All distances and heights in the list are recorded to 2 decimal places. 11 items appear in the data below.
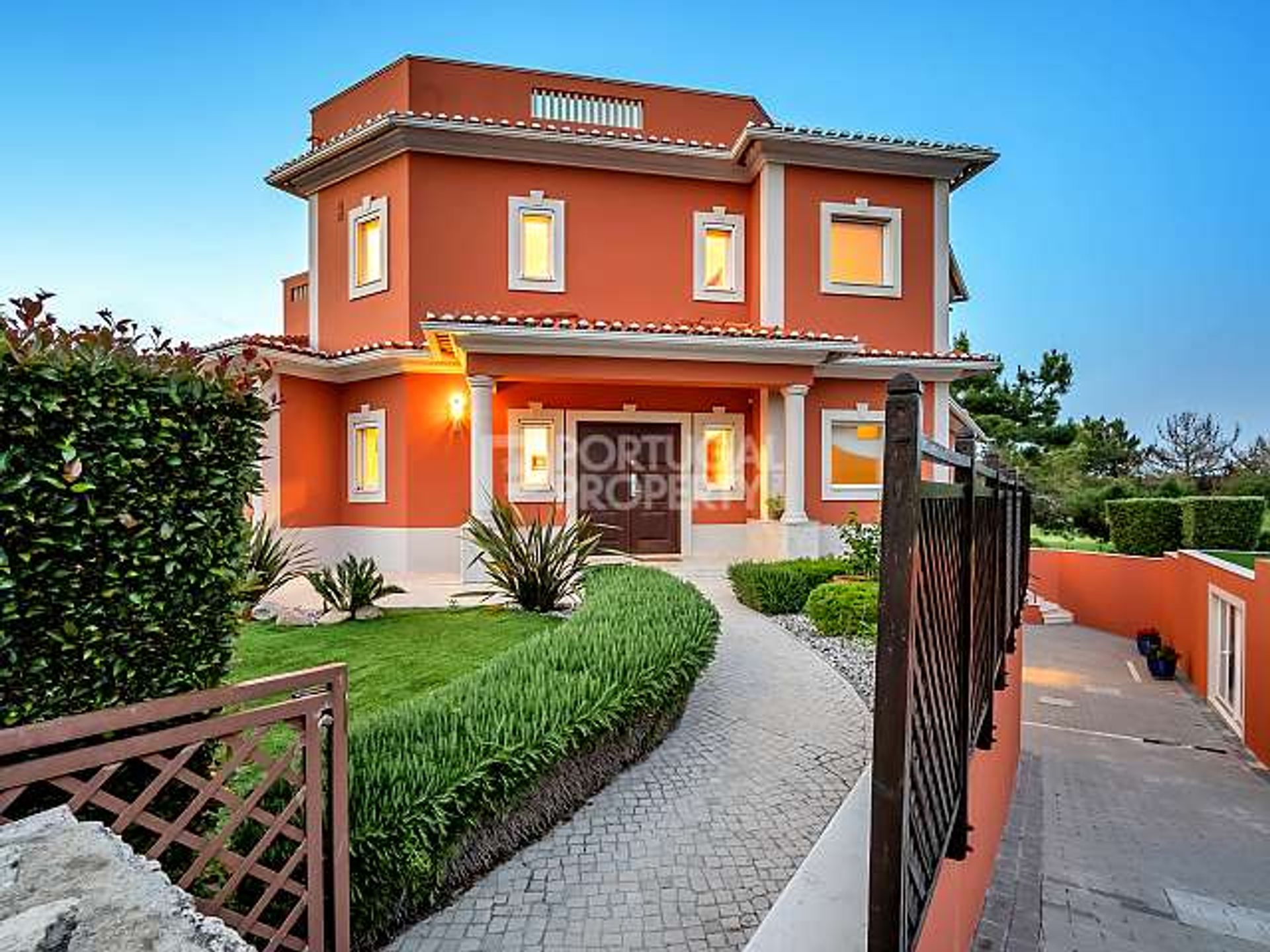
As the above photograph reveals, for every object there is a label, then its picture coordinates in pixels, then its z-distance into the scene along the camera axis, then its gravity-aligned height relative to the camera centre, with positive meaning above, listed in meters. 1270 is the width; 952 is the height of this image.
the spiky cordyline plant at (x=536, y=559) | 7.86 -0.96
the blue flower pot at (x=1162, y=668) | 13.02 -3.64
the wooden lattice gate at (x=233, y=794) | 1.67 -0.97
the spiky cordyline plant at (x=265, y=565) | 7.50 -1.06
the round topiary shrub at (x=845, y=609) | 7.36 -1.47
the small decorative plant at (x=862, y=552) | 9.09 -1.00
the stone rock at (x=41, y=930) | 1.12 -0.78
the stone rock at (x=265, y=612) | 7.69 -1.58
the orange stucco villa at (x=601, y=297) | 11.52 +3.35
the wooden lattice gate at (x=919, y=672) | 1.38 -0.50
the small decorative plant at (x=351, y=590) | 7.61 -1.30
